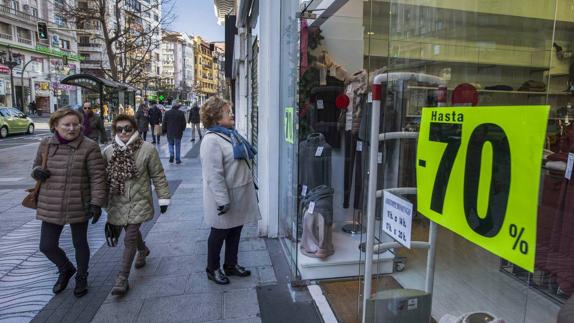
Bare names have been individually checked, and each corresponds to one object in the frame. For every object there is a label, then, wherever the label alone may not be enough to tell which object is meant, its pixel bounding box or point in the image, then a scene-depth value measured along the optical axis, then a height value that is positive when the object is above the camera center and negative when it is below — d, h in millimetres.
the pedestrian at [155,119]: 14753 -504
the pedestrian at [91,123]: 10209 -478
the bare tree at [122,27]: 18516 +4086
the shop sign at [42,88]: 46969 +1934
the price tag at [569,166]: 2208 -312
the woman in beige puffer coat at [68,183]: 3240 -646
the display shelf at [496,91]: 1919 +92
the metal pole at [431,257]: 2021 -781
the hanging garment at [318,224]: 3663 -1091
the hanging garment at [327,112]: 4363 -50
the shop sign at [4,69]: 36219 +3249
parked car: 19438 -951
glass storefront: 1477 -243
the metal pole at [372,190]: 2029 -432
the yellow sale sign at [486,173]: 1246 -237
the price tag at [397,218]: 1858 -536
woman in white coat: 3291 -637
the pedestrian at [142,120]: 15062 -556
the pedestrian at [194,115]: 17719 -407
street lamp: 36906 +4644
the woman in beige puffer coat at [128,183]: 3402 -673
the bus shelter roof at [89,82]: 12775 +763
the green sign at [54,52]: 48684 +6814
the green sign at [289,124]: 3770 -169
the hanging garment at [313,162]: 3971 -552
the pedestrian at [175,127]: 10786 -573
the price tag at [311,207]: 3660 -923
